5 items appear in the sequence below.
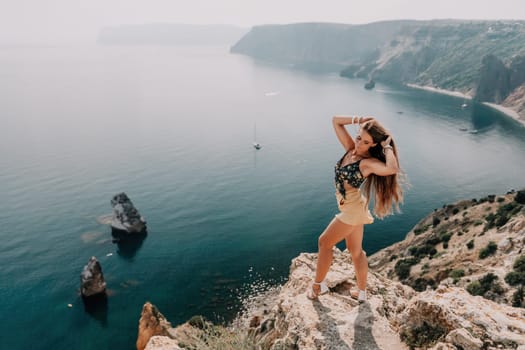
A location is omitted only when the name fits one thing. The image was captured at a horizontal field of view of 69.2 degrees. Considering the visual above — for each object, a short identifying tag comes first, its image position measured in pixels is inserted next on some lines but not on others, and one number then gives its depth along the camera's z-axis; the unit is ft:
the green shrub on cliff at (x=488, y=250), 92.79
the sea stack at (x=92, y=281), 128.98
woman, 21.06
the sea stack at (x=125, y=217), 167.43
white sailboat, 291.09
